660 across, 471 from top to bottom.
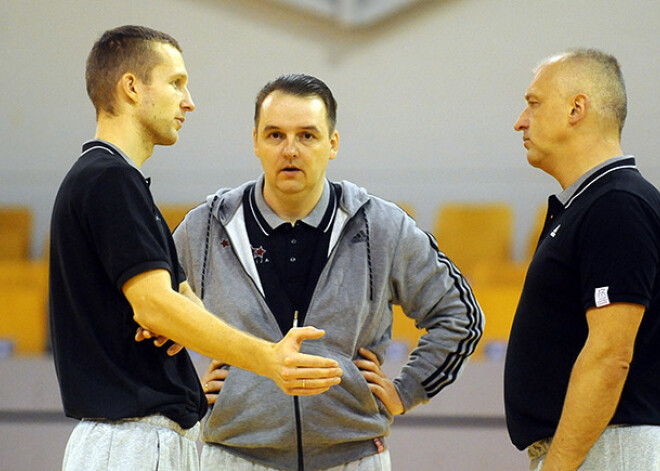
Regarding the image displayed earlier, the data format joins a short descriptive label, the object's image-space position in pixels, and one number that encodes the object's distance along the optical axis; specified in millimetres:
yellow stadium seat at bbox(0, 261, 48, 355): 13883
